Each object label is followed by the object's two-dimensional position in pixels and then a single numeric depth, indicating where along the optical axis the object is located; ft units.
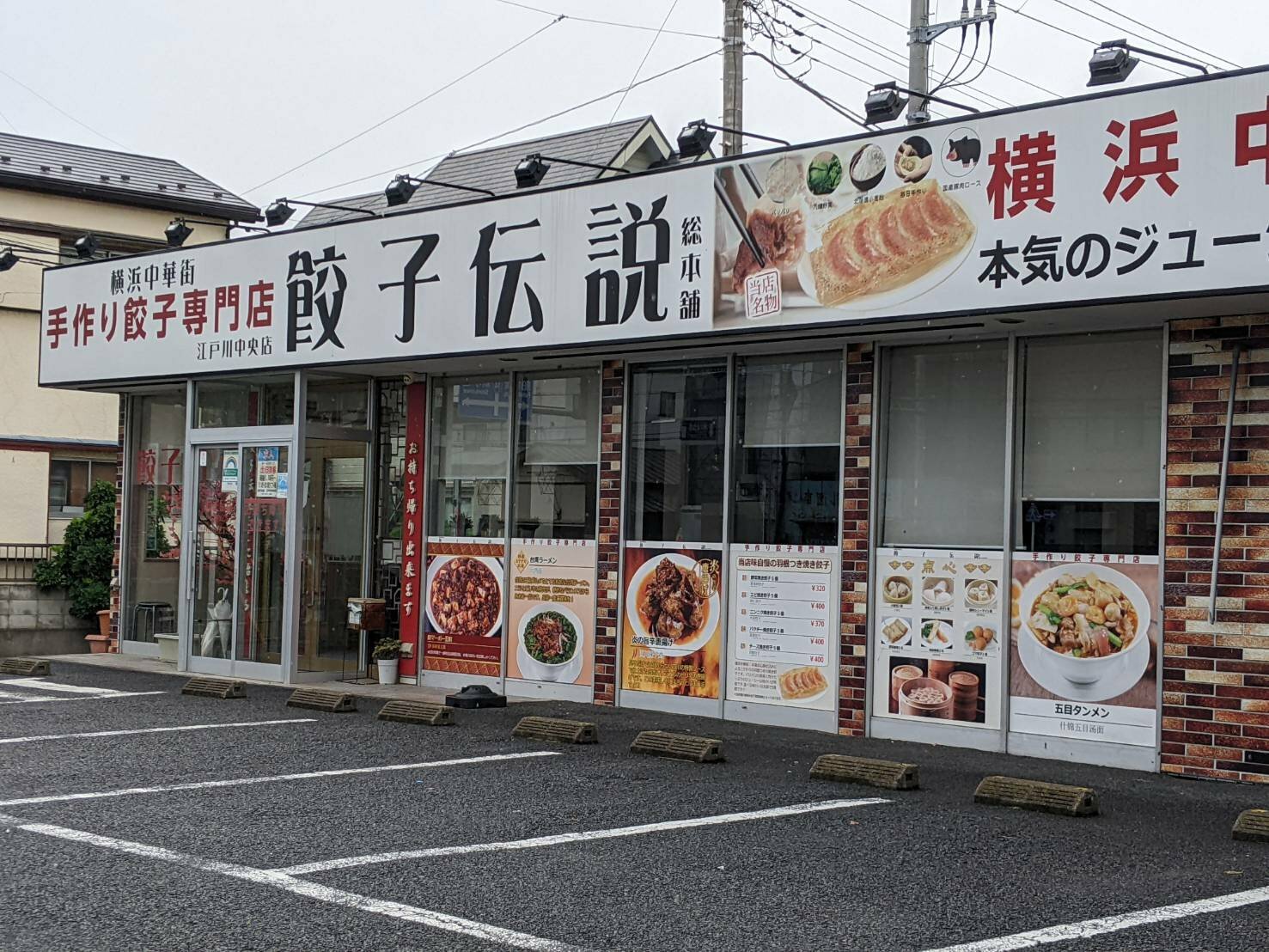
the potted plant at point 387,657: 47.44
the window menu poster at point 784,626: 38.06
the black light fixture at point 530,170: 42.19
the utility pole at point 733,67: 61.46
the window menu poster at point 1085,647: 32.78
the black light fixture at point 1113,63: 30.99
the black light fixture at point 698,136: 38.09
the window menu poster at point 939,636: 35.19
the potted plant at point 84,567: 70.74
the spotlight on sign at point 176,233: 54.85
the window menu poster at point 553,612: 43.16
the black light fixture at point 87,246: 57.98
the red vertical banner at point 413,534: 47.67
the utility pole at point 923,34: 50.90
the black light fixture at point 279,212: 49.83
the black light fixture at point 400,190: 46.32
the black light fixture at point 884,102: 34.58
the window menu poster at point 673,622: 40.32
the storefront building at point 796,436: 31.40
